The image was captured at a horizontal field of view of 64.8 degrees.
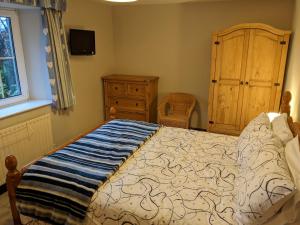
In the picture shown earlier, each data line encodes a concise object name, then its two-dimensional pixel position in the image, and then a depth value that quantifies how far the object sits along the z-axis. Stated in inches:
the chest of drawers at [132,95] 157.1
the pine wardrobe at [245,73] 123.9
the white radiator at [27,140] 97.1
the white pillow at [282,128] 69.3
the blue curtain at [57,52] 110.3
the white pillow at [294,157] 51.8
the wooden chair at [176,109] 148.9
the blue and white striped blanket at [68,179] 60.4
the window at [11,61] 109.5
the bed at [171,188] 54.6
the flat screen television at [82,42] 131.1
